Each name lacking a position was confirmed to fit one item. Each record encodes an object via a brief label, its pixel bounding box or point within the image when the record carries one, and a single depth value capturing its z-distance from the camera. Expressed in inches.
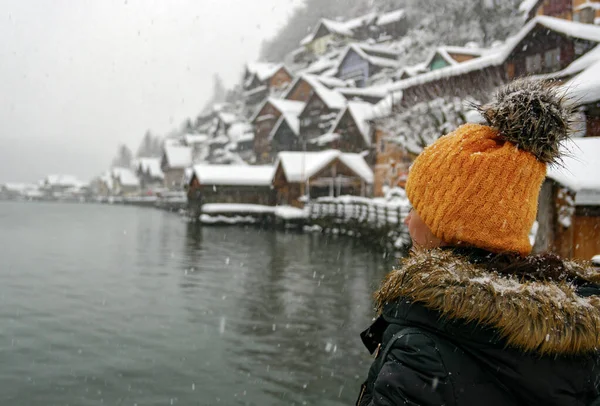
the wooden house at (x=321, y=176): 1320.1
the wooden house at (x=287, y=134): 1741.1
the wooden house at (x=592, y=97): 303.7
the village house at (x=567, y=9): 957.2
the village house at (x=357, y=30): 2030.0
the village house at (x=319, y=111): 1596.9
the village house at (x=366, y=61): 1819.6
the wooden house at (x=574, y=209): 283.9
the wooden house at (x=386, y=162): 1208.2
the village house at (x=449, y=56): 1203.9
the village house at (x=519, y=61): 780.7
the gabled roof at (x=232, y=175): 1369.3
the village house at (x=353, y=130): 1402.6
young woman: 50.9
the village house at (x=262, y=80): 2240.4
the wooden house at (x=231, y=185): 1370.6
